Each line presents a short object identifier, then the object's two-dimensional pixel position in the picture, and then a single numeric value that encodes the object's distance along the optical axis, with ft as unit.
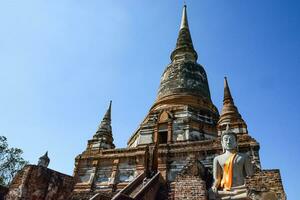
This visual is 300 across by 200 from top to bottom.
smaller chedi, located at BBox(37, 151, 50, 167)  36.88
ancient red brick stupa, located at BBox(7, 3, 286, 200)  23.98
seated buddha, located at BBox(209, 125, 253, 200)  19.12
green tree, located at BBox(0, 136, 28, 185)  68.44
